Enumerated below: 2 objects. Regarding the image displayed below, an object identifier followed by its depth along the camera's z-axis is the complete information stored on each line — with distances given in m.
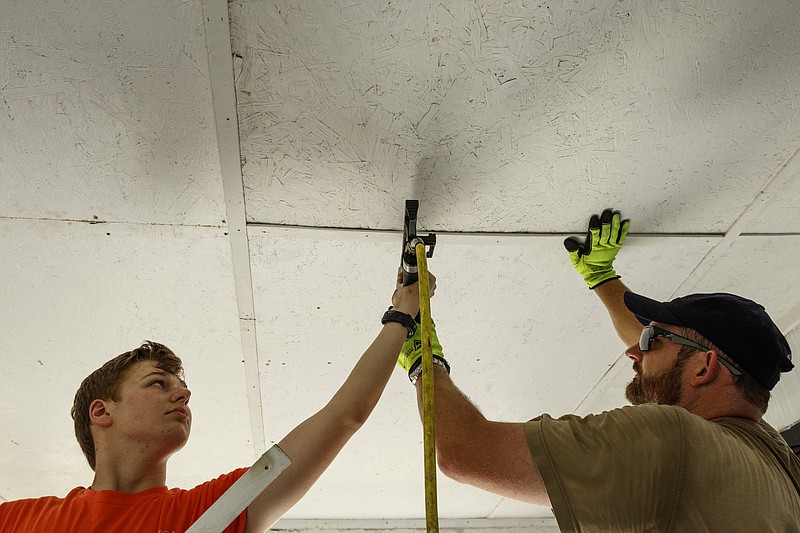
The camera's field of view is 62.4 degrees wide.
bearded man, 1.09
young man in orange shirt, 1.20
